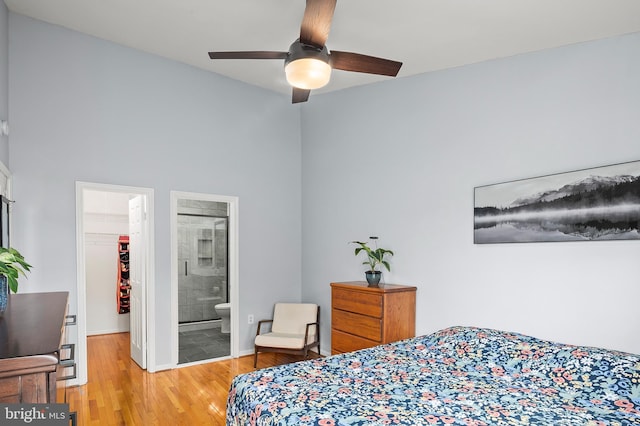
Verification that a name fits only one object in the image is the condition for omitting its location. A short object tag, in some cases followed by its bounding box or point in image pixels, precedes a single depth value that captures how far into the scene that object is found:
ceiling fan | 2.00
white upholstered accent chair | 4.27
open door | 4.16
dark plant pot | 3.80
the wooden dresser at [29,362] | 1.07
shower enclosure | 6.23
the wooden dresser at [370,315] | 3.53
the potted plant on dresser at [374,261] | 3.80
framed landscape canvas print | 2.44
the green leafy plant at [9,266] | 1.53
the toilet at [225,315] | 5.48
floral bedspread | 1.70
